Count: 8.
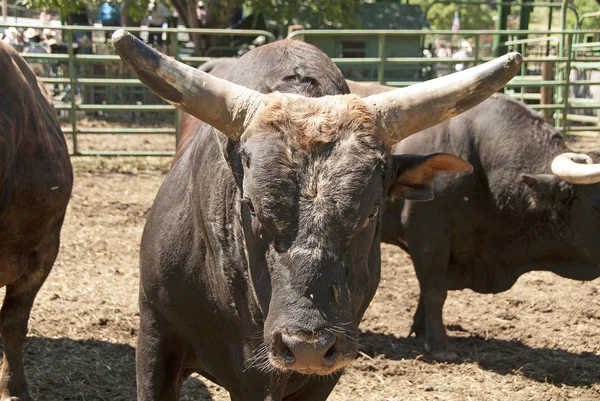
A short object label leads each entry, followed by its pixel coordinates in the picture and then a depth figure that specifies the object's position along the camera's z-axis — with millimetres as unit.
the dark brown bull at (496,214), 5664
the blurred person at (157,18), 16744
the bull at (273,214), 2498
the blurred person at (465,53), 15770
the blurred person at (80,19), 17931
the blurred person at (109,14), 17172
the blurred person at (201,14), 17525
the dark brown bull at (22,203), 4465
